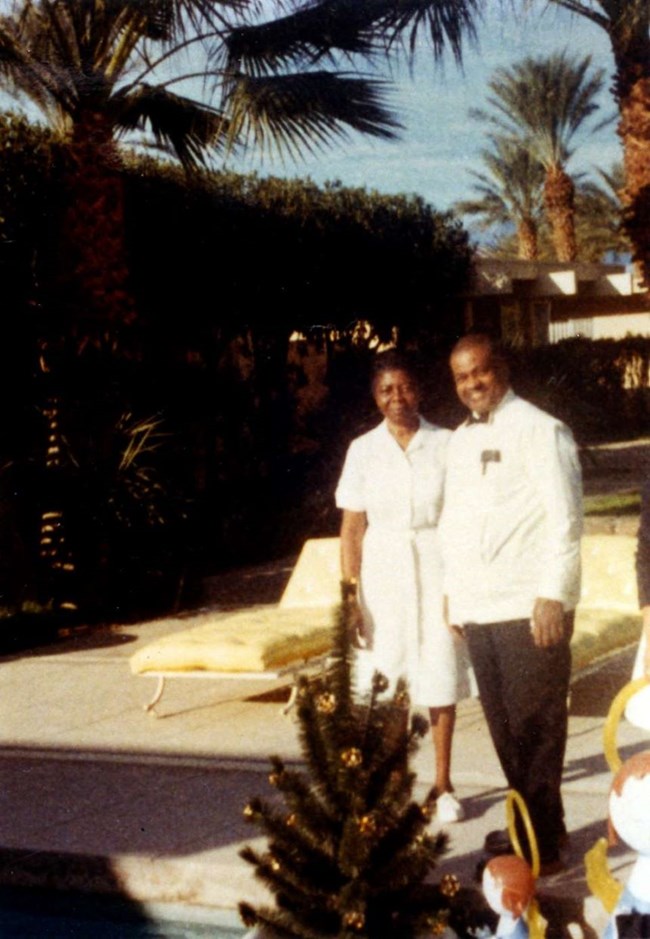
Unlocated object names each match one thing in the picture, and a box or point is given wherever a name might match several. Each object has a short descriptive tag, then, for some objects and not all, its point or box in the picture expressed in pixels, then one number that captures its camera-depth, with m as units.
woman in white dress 5.38
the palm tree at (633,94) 15.25
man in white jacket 4.52
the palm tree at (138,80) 11.78
